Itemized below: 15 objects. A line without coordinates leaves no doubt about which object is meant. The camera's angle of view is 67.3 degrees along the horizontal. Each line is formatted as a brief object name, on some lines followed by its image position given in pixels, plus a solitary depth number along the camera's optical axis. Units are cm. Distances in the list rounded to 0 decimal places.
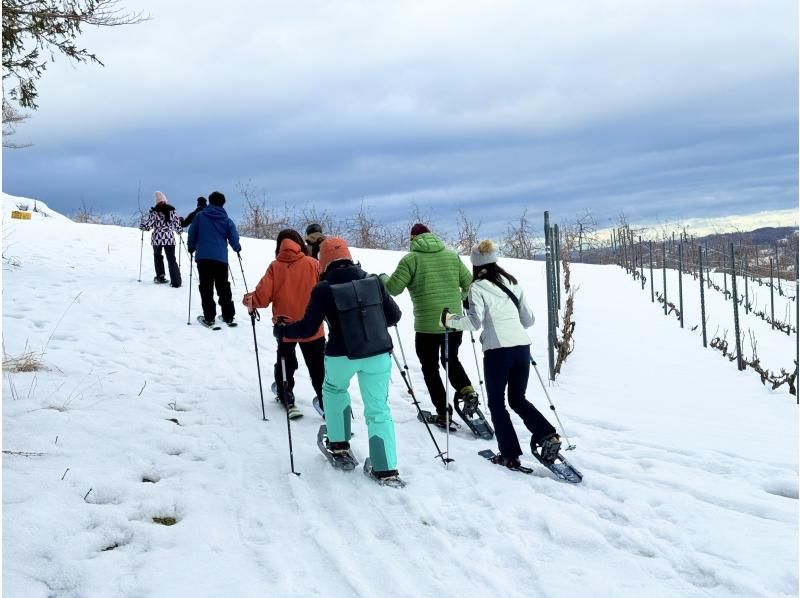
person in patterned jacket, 1140
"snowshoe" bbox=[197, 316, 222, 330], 957
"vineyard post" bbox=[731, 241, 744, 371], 1076
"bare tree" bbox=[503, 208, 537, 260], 3005
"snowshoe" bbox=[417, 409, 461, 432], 610
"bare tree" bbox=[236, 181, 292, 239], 2397
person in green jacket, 590
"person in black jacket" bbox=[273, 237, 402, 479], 455
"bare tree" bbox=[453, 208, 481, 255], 2303
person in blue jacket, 910
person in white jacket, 489
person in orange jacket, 602
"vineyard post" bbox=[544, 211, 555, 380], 832
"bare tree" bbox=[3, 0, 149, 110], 755
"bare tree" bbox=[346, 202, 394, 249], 2467
